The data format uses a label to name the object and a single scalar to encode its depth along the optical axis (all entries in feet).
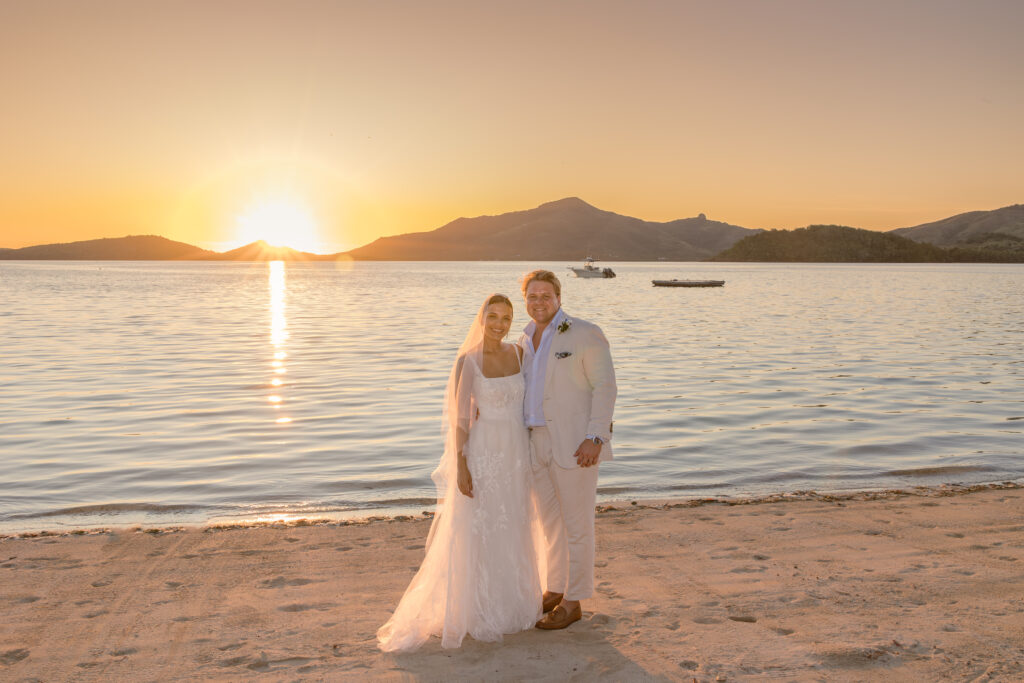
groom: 18.33
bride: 18.16
